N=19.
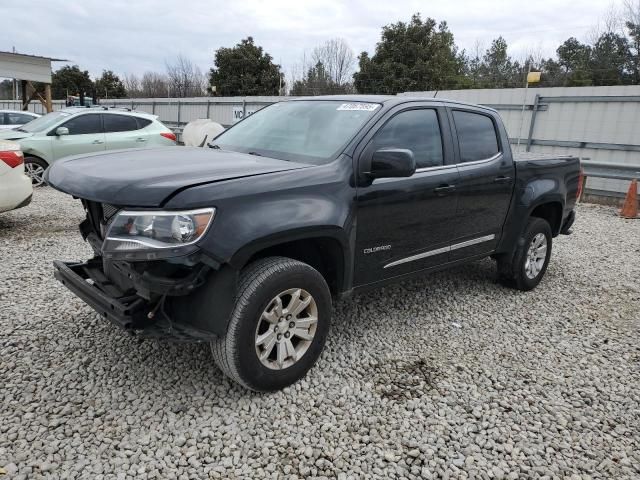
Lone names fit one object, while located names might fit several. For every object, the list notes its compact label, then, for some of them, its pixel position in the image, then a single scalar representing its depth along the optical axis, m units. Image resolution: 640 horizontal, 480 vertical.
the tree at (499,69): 34.41
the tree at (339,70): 37.91
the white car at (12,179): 5.93
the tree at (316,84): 32.75
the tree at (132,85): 51.30
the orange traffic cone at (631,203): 9.52
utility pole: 11.63
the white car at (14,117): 12.78
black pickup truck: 2.59
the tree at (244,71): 32.47
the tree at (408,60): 25.61
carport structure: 17.42
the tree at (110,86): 46.59
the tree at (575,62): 28.32
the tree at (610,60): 27.98
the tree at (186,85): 43.31
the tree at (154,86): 45.95
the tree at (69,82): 46.38
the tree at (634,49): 27.19
